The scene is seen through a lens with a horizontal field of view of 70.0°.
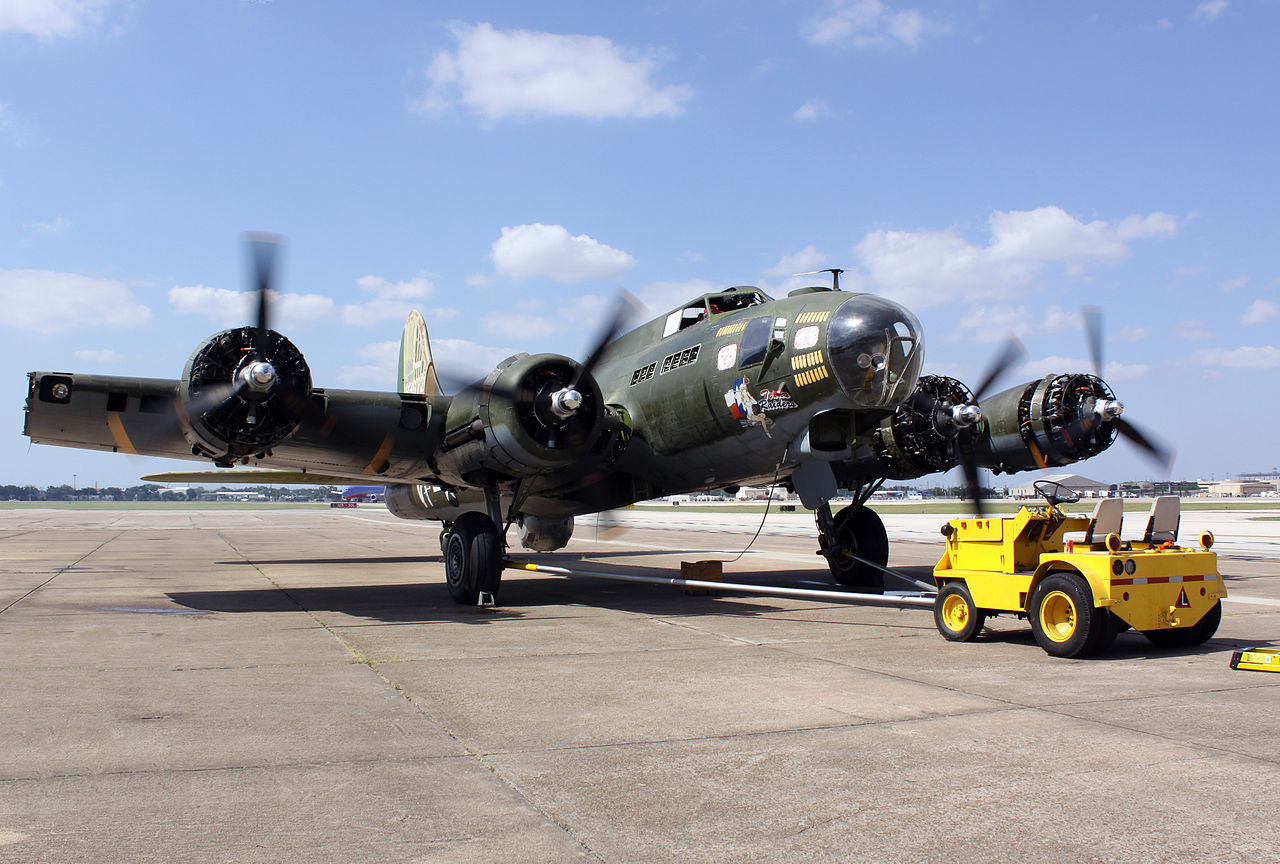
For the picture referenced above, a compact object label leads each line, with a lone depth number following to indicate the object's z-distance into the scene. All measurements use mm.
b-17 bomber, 12273
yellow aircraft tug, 9070
